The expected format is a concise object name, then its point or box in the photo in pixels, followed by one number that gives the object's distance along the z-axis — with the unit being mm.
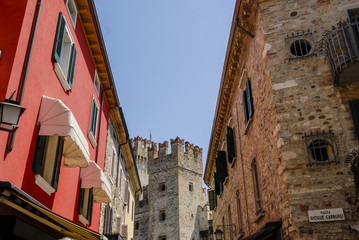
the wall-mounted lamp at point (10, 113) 4609
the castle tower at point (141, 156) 57700
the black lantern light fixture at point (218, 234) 13284
